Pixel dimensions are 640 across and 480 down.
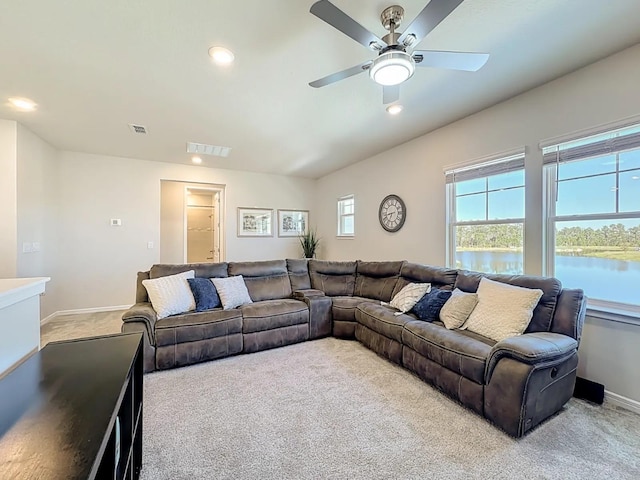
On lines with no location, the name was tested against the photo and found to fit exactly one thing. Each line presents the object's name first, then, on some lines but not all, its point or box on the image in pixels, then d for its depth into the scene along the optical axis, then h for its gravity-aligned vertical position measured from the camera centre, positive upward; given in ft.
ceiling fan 4.70 +3.75
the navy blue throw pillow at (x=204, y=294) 10.22 -1.99
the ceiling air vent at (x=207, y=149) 14.24 +4.63
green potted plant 21.18 -0.27
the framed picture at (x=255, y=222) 19.63 +1.21
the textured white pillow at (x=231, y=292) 10.72 -2.01
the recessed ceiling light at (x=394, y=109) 10.20 +4.73
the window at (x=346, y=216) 18.39 +1.53
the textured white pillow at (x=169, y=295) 9.46 -1.91
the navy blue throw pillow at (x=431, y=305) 9.18 -2.12
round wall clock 14.21 +1.37
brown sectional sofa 5.92 -2.65
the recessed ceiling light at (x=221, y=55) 7.01 +4.61
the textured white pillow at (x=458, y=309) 8.42 -2.08
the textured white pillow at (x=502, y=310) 7.24 -1.86
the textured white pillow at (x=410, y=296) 10.05 -2.01
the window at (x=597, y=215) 7.23 +0.69
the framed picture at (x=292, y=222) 21.04 +1.25
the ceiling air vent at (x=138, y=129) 11.78 +4.61
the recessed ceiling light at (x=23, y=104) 9.49 +4.59
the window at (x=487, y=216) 9.75 +0.91
